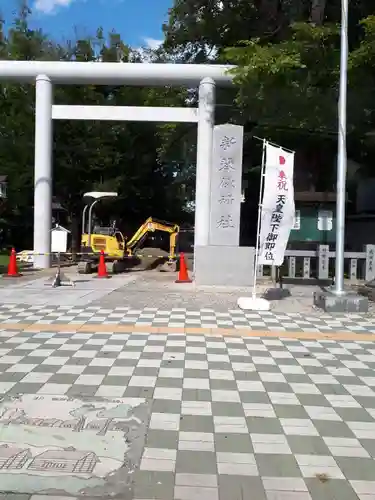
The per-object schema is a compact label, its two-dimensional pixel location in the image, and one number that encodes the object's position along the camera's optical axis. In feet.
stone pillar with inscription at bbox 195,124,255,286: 42.93
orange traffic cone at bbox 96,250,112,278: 51.21
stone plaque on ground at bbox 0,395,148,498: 10.62
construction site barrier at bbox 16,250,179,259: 59.80
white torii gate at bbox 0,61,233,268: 55.47
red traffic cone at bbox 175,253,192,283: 47.24
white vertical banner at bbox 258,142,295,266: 32.42
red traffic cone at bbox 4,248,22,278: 48.78
